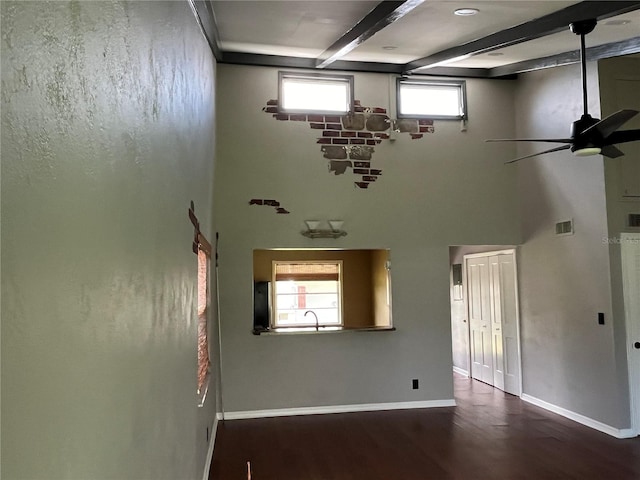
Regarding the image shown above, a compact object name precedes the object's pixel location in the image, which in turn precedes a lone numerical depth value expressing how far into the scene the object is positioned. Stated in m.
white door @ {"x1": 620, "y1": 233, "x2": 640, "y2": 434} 4.99
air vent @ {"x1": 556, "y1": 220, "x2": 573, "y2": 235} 5.61
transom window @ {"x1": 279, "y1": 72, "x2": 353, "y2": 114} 6.14
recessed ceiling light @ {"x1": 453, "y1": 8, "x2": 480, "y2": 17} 4.28
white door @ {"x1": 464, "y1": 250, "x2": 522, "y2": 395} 6.72
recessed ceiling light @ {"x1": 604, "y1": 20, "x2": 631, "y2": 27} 4.30
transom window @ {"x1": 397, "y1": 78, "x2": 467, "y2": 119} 6.43
